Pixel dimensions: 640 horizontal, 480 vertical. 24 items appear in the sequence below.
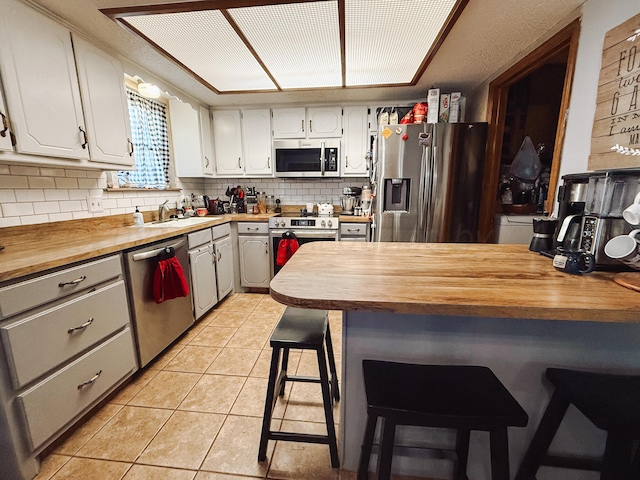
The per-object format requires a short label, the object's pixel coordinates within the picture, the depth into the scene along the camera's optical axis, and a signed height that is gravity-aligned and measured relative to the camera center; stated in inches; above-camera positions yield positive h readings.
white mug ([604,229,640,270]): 35.4 -7.6
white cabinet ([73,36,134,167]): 69.9 +24.1
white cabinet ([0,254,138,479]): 44.9 -29.3
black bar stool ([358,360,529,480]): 29.0 -23.2
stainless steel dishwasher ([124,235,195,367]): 68.8 -30.9
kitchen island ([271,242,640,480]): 29.9 -18.2
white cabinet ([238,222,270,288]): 125.2 -27.2
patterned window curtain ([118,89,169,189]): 104.1 +20.0
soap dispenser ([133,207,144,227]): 92.3 -8.1
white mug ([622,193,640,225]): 34.8 -2.8
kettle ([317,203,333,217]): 131.6 -8.2
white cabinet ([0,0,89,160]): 55.0 +23.8
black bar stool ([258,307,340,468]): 46.0 -27.8
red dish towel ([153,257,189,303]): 74.1 -23.9
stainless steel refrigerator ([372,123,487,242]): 99.0 +4.2
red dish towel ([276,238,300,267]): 119.6 -23.9
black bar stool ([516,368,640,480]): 29.6 -24.5
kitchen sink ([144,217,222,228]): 98.7 -10.9
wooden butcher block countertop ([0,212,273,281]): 48.8 -11.3
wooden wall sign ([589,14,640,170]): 49.7 +16.7
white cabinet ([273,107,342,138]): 125.6 +32.0
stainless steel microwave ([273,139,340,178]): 125.8 +16.0
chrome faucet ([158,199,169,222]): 108.5 -6.8
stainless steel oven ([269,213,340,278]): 119.9 -15.7
